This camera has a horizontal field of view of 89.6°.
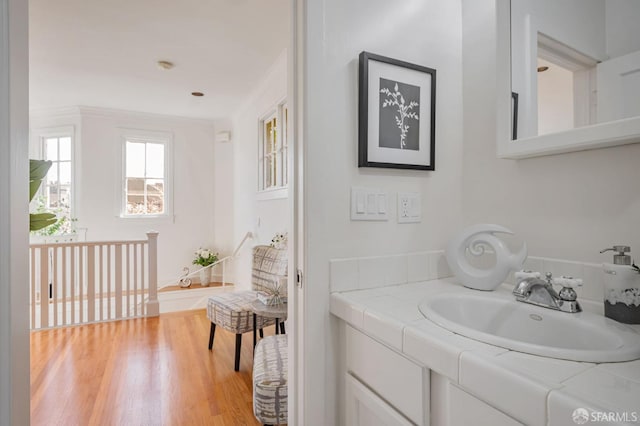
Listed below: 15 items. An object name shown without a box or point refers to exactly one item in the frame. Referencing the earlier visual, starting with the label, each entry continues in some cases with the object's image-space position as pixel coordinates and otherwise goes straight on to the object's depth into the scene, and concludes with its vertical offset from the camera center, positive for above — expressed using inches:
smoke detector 121.3 +56.8
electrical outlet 50.7 +1.0
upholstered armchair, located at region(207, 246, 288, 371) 96.0 -28.4
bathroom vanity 20.6 -12.5
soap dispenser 32.4 -7.8
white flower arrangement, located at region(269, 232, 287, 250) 108.8 -9.7
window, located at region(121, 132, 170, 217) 186.4 +22.2
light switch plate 46.3 +1.3
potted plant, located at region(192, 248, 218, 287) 192.9 -28.8
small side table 85.1 -26.0
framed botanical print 46.2 +15.3
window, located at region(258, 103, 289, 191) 124.2 +26.2
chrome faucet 35.7 -9.3
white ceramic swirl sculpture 44.8 -6.3
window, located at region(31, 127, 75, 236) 177.0 +21.1
